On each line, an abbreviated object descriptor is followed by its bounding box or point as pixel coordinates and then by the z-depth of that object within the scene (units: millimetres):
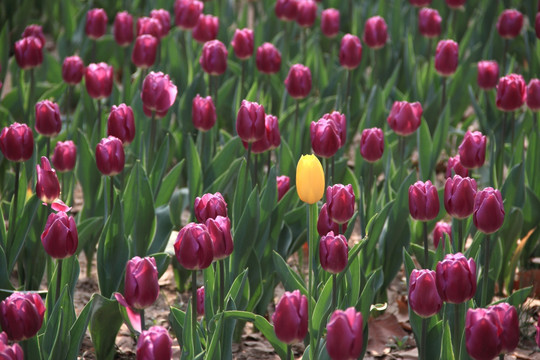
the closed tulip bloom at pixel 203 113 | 5105
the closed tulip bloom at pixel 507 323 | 3111
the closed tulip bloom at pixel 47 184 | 4199
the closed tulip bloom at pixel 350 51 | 6281
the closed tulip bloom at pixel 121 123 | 4664
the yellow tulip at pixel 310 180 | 3422
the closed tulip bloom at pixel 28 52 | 6062
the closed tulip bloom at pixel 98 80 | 5543
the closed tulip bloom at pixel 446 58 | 6223
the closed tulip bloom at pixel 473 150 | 4500
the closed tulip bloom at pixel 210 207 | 3792
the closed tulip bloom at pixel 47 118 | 4918
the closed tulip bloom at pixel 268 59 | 6133
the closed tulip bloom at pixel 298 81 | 5648
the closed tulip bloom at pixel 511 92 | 5305
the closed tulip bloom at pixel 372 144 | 4852
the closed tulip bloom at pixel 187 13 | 6995
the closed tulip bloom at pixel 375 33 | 6770
